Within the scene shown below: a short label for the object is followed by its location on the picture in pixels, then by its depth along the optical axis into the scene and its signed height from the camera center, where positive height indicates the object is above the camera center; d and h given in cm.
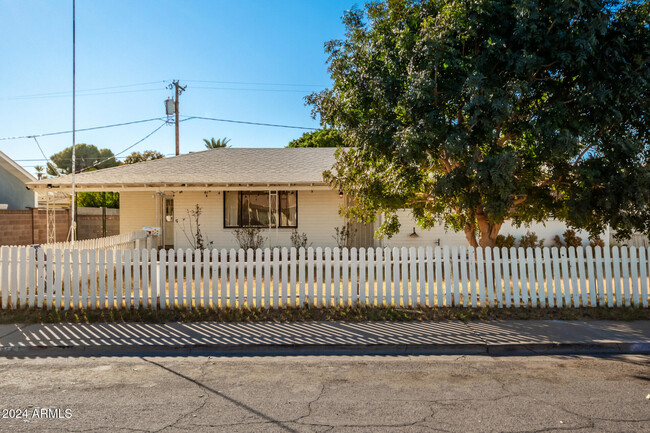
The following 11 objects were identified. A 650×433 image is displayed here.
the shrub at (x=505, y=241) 1566 -4
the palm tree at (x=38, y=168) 4885 +959
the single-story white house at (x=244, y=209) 1547 +138
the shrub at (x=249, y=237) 1556 +31
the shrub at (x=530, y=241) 1620 -6
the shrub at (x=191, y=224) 1616 +86
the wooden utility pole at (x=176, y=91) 2672 +972
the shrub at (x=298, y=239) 1570 +20
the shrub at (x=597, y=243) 1601 -20
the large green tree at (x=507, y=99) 746 +264
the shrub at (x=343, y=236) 1578 +27
